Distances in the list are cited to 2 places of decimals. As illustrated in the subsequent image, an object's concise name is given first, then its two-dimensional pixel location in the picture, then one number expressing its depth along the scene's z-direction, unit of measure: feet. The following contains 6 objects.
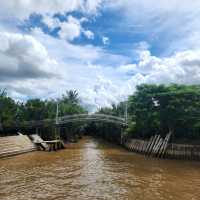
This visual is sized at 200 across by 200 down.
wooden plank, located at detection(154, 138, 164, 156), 85.96
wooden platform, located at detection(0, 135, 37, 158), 82.76
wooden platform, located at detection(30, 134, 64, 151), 102.77
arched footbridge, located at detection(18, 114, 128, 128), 126.37
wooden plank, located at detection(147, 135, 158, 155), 91.10
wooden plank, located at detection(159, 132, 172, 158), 83.42
